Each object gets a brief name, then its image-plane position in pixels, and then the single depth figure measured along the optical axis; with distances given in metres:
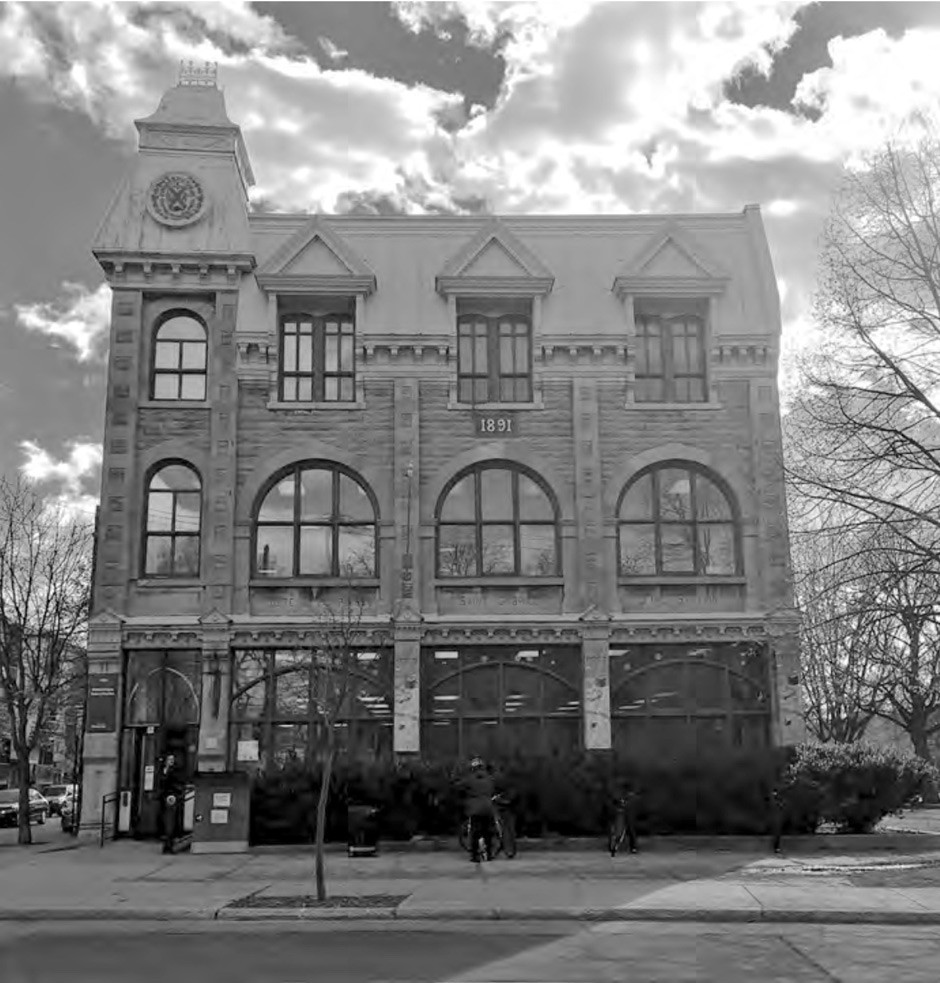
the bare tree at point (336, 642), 23.98
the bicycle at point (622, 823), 20.03
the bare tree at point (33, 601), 26.67
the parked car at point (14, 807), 37.59
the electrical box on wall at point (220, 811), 21.08
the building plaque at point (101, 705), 24.73
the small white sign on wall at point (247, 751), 24.92
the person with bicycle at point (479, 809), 19.09
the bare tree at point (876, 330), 19.34
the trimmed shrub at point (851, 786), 21.27
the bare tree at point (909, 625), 18.38
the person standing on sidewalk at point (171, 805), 21.34
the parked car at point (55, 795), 49.32
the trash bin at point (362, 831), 19.98
